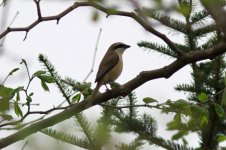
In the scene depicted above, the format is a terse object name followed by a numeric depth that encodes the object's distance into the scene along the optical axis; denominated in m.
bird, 10.90
